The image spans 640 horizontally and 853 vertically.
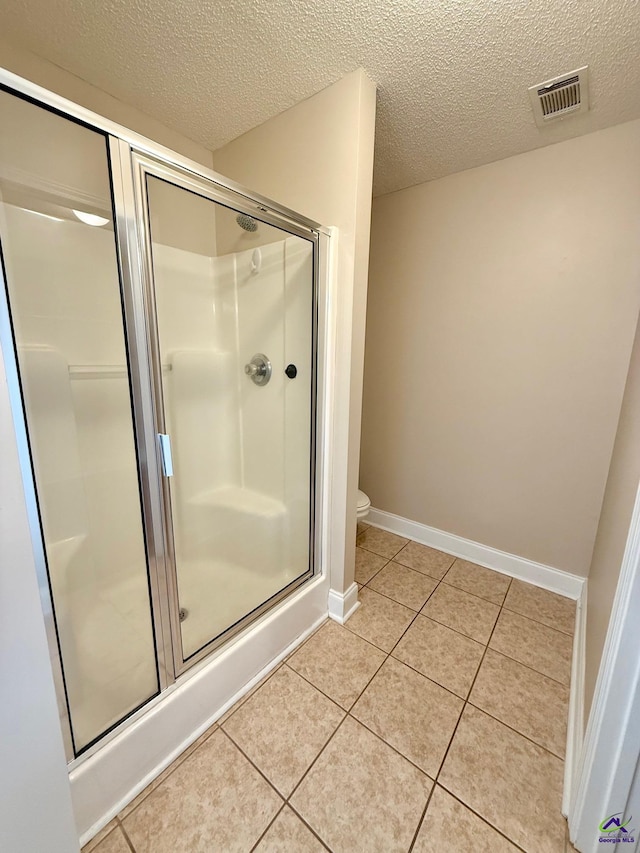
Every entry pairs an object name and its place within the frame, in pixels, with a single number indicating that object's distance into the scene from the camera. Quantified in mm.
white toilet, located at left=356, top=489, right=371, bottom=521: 2025
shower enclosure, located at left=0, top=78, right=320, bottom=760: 918
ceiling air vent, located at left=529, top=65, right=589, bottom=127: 1225
